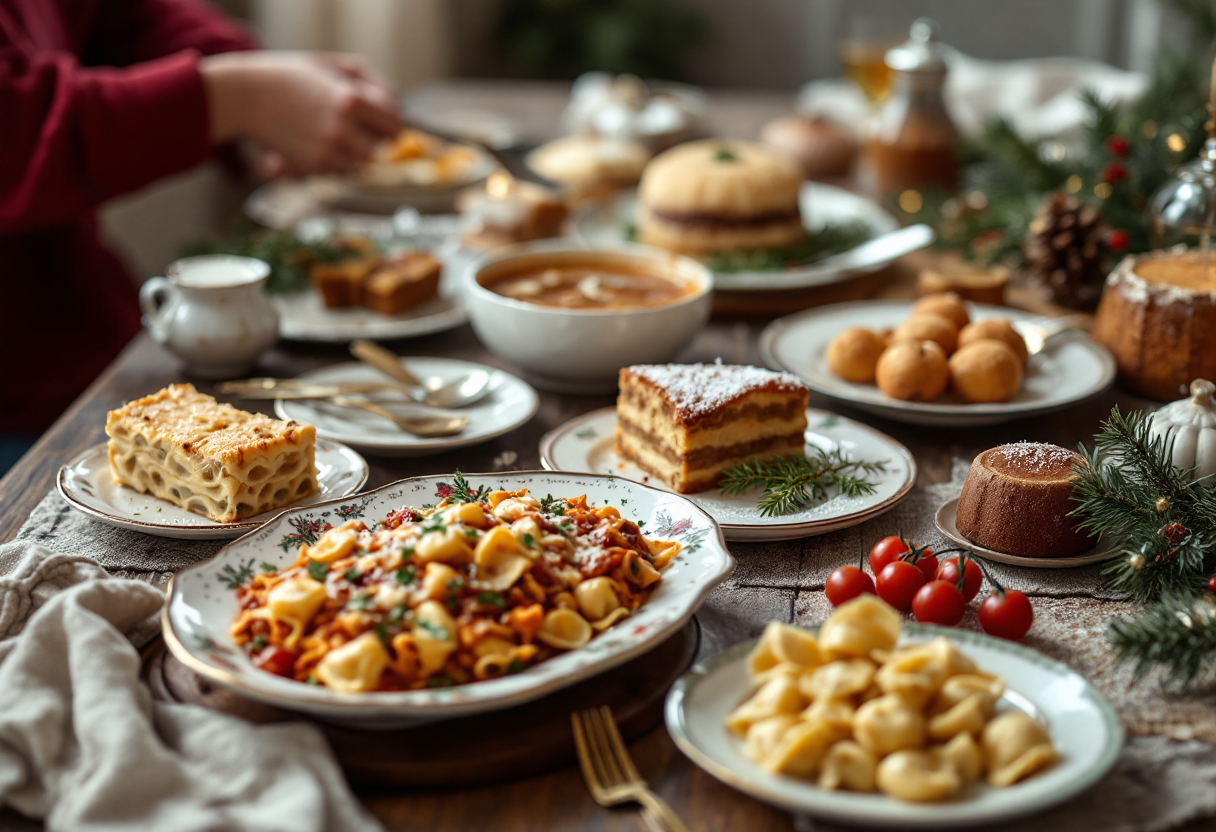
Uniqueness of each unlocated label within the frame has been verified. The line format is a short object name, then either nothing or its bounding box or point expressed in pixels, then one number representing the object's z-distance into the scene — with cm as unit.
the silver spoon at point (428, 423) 169
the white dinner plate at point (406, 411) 165
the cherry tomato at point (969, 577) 128
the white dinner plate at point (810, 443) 142
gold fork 96
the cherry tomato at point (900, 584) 128
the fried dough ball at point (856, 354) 183
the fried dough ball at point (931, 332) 187
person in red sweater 233
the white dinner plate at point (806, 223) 229
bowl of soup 185
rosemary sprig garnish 148
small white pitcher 192
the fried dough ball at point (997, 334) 184
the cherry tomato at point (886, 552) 134
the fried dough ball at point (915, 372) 175
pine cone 229
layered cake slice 152
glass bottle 289
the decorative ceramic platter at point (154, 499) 139
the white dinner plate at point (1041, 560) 137
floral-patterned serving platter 100
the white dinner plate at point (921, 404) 174
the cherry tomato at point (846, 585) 127
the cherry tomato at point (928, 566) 133
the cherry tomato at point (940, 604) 124
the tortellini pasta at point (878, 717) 94
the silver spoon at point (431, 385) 183
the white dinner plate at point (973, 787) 91
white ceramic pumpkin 141
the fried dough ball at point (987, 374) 175
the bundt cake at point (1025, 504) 136
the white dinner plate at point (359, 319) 210
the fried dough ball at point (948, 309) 195
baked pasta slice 140
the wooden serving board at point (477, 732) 103
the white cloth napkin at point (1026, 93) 312
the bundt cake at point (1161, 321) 176
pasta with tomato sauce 105
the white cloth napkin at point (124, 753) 94
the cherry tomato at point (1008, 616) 121
